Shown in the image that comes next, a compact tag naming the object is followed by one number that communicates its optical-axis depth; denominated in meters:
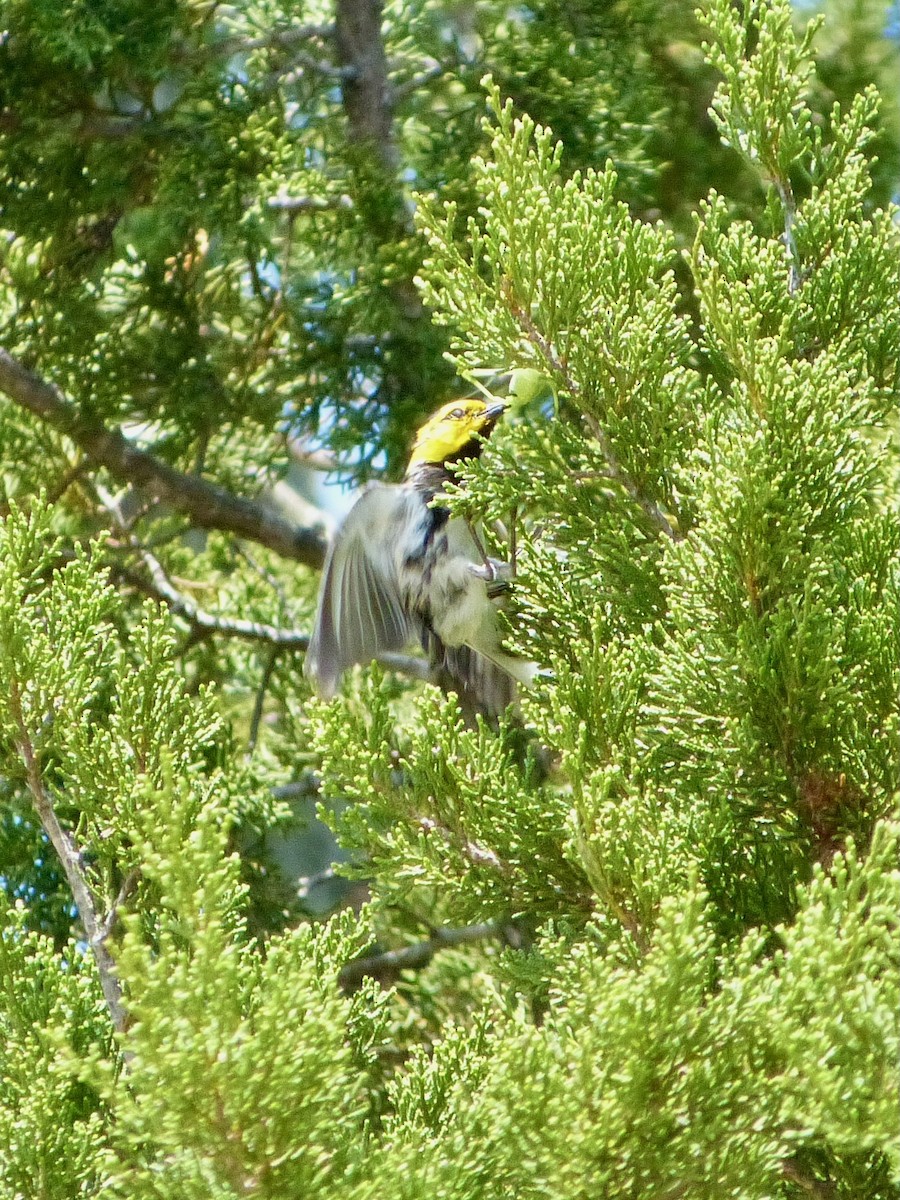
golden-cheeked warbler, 6.68
